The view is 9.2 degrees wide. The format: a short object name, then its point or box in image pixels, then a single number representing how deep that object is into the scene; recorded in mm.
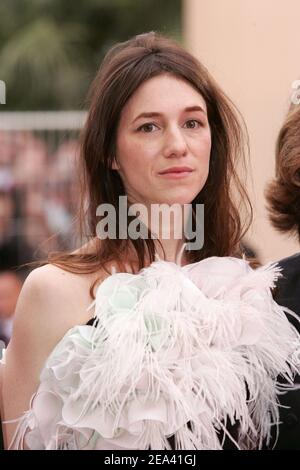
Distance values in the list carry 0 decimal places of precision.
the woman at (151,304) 4003
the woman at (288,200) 4856
